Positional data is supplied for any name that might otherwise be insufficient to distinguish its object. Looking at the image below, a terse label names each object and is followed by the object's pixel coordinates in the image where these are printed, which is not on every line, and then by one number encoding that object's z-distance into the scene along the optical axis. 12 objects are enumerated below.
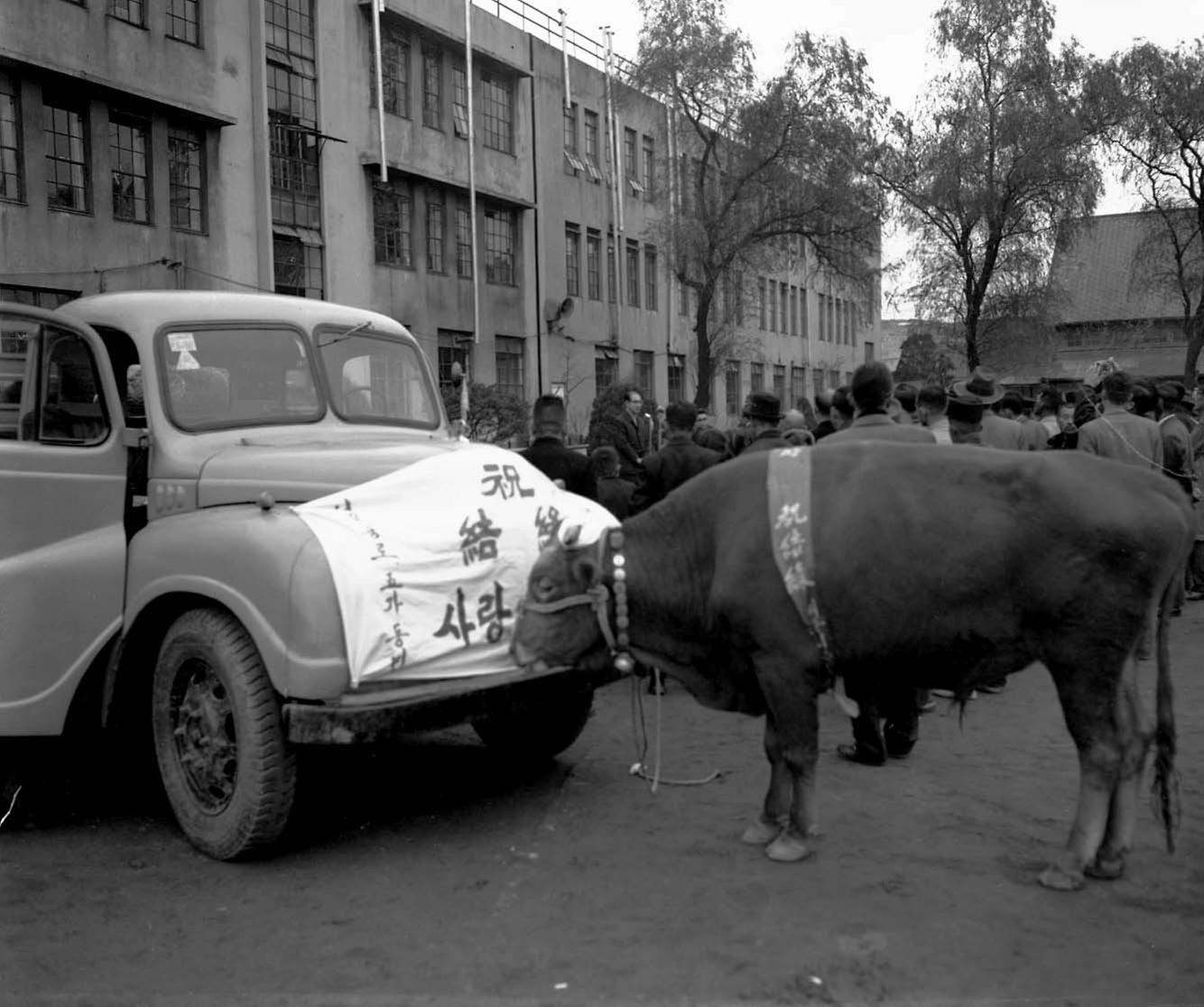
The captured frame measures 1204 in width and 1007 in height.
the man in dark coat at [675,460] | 8.82
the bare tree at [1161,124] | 33.00
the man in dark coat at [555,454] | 8.69
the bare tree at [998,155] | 31.62
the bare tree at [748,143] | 30.12
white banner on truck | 5.16
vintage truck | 5.16
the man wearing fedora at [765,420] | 8.12
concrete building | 19.94
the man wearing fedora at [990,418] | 9.24
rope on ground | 5.86
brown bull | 4.74
